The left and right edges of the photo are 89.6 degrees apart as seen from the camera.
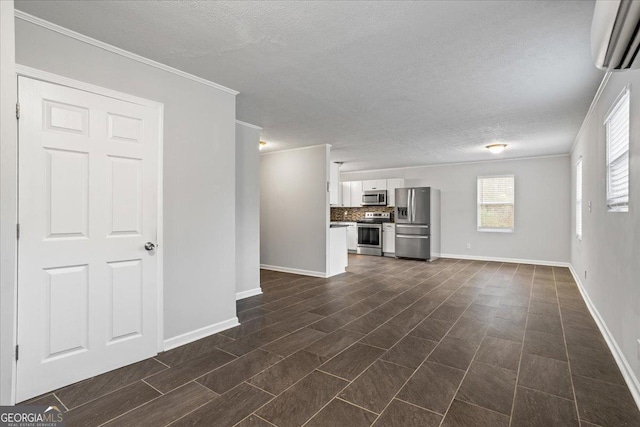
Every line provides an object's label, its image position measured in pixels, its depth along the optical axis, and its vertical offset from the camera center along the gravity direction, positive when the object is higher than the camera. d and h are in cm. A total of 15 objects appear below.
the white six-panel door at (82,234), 209 -16
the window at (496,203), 741 +27
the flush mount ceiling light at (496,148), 579 +122
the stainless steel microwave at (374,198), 881 +44
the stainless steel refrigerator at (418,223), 780 -22
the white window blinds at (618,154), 236 +49
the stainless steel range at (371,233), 864 -53
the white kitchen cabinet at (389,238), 841 -65
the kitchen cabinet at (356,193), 932 +60
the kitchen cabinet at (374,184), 886 +82
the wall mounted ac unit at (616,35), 125 +78
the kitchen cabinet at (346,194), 952 +58
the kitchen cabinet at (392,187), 866 +72
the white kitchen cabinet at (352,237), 909 -67
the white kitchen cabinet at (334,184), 635 +60
